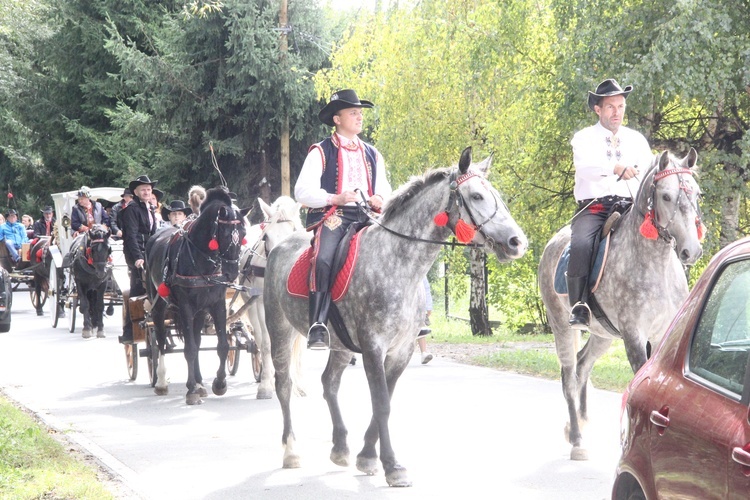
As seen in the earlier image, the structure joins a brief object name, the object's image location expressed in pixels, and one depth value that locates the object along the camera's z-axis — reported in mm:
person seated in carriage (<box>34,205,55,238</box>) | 33375
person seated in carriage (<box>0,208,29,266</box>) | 33188
